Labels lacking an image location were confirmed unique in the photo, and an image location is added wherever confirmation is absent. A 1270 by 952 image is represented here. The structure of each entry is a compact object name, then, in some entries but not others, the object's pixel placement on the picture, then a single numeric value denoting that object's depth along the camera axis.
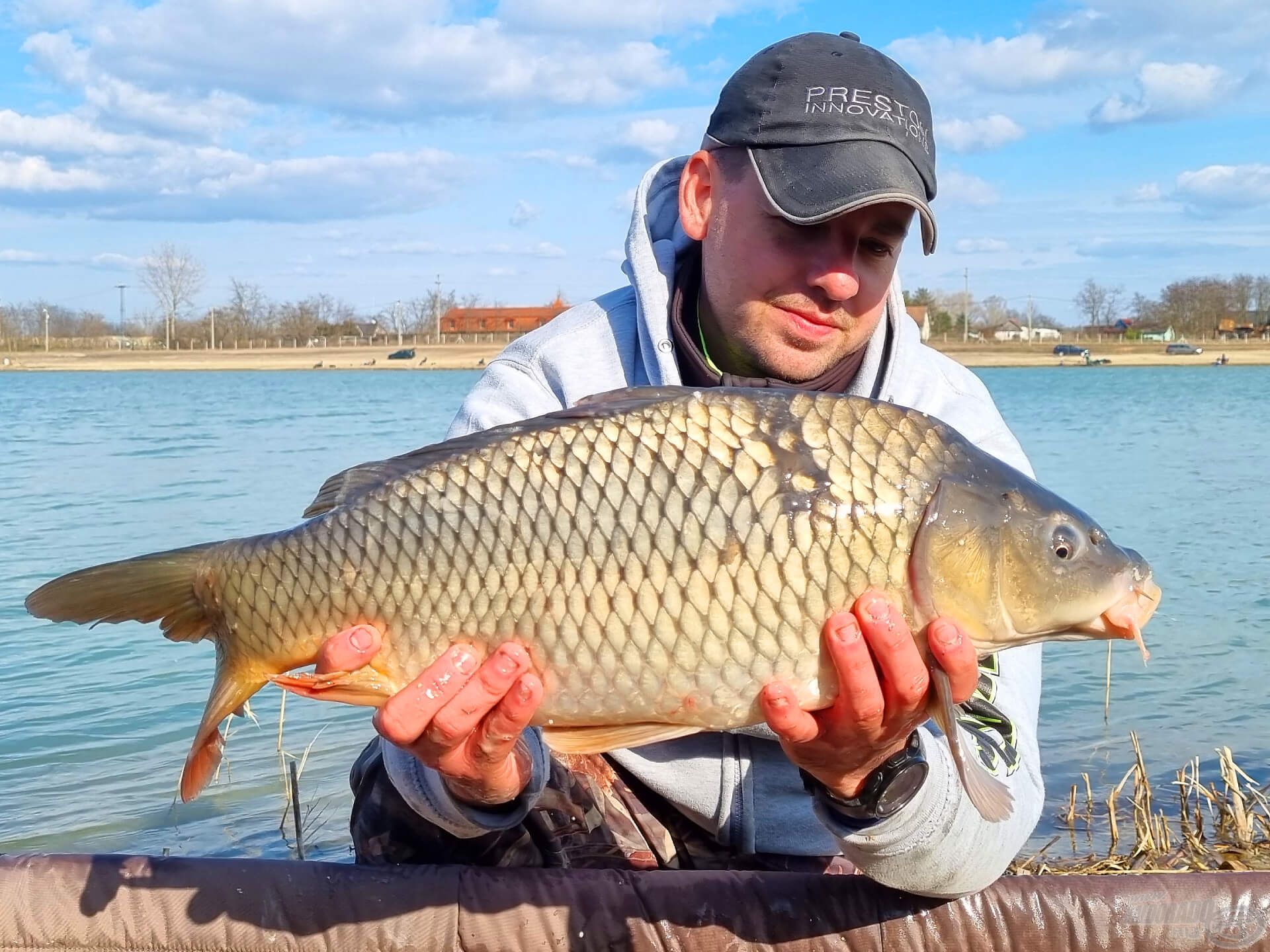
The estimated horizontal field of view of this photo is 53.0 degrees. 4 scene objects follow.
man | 1.78
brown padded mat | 1.91
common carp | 1.49
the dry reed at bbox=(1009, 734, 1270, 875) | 3.11
